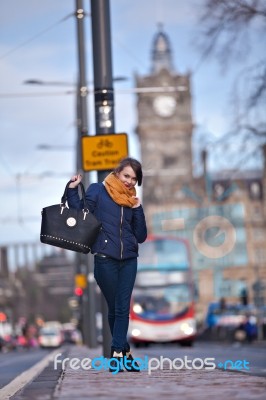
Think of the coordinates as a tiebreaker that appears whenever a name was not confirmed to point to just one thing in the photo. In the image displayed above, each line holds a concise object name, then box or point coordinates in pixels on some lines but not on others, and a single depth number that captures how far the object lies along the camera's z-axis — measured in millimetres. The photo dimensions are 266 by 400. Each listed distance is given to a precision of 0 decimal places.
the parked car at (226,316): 58812
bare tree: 31453
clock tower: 197375
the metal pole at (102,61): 16969
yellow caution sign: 17406
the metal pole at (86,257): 27939
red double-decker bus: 41500
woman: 11617
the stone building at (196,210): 153888
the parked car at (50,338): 89325
